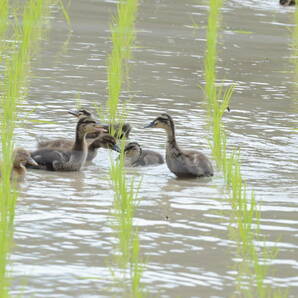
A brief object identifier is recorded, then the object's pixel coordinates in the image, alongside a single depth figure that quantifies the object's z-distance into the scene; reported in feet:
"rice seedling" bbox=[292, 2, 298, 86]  84.51
